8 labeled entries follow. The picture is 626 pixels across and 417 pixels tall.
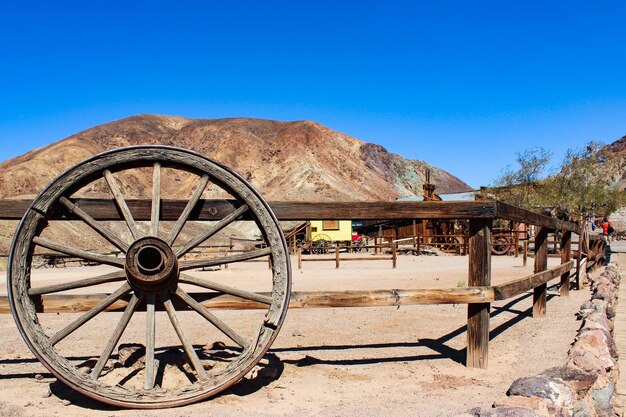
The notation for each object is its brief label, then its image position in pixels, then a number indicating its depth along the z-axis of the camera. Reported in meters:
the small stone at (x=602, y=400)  3.48
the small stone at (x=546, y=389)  2.83
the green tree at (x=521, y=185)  37.50
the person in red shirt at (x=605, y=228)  23.02
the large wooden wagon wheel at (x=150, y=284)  3.54
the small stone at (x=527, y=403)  2.65
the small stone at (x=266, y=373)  4.20
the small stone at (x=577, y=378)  3.28
